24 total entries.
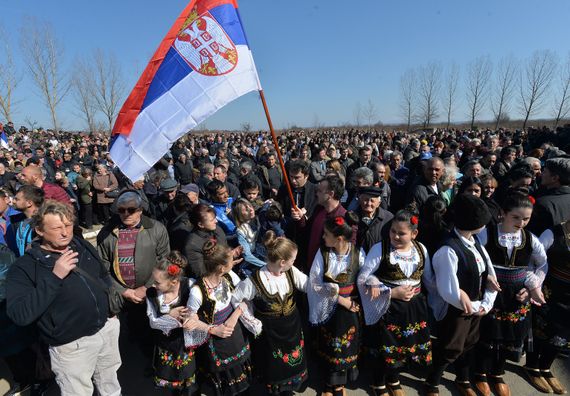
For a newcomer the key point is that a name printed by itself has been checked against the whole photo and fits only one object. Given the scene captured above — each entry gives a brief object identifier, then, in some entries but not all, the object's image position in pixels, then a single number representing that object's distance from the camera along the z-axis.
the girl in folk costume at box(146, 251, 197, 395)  2.48
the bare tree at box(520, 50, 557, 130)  26.61
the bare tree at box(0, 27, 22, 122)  24.13
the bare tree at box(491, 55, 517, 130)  30.32
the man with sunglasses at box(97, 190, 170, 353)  2.93
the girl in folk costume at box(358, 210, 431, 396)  2.52
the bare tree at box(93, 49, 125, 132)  29.28
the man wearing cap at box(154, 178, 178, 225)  4.49
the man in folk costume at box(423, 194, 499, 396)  2.44
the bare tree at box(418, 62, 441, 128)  35.81
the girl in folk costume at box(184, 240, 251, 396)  2.45
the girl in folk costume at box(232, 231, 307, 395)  2.50
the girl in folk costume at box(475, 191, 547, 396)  2.62
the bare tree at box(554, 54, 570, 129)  25.15
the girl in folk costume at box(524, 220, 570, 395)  2.77
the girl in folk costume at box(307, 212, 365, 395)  2.58
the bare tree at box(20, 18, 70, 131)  26.06
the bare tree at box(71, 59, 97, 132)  29.88
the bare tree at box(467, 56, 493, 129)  31.77
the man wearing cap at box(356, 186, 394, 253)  2.99
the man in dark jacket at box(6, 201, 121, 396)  1.99
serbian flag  2.91
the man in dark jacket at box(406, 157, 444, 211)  4.04
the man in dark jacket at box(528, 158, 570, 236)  2.94
